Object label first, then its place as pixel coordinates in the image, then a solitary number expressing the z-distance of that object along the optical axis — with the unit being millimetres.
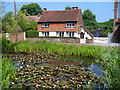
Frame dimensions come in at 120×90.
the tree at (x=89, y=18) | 46643
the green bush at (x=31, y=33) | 18741
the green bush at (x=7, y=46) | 9048
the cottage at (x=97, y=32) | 33660
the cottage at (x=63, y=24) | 20503
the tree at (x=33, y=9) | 42543
